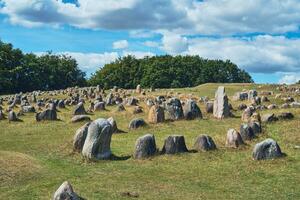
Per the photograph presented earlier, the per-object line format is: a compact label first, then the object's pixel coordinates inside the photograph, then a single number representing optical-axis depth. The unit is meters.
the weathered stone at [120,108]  41.86
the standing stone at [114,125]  31.55
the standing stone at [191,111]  35.78
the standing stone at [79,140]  26.03
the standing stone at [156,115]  34.38
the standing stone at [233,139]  25.77
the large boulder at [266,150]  23.28
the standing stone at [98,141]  24.62
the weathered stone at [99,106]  44.34
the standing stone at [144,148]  24.39
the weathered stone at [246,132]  27.41
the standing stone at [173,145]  24.69
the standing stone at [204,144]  25.08
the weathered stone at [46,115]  38.25
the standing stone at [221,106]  36.22
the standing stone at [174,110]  35.72
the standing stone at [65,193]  17.16
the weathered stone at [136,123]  32.80
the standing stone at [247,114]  34.19
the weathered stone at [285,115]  32.47
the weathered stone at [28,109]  44.66
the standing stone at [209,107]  38.81
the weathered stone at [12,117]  39.35
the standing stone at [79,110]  41.44
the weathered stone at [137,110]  39.91
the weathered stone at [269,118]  32.03
